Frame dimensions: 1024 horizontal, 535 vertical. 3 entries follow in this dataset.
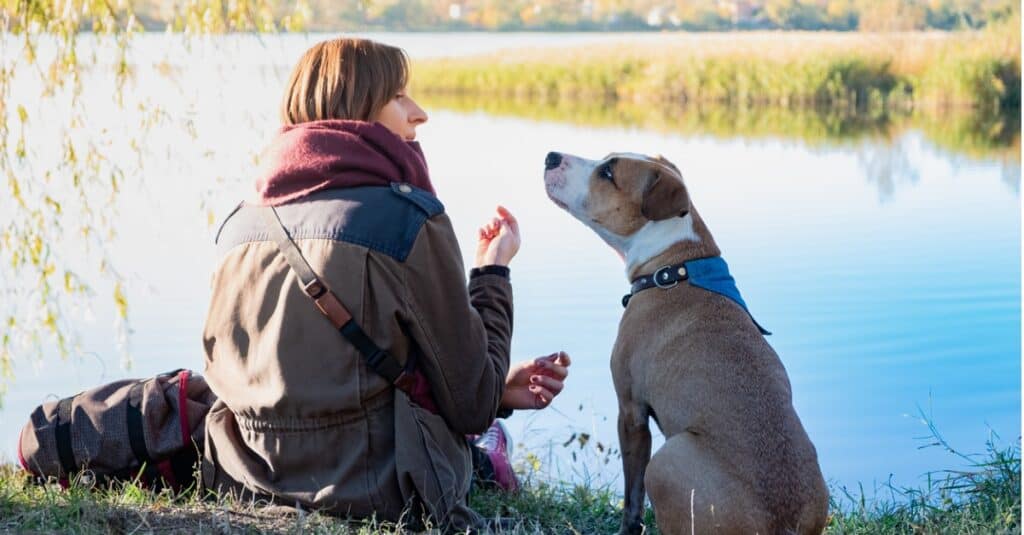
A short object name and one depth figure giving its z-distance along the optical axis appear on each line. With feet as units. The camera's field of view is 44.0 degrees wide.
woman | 11.82
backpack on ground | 13.23
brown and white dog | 11.09
